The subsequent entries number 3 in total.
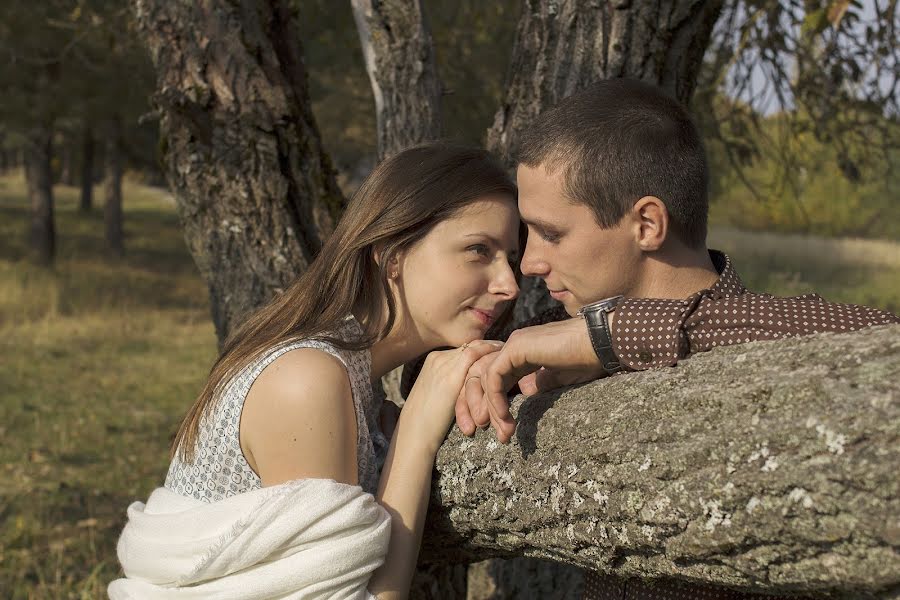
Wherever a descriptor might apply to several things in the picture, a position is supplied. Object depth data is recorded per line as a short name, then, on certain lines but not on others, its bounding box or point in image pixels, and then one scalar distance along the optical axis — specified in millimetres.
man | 2166
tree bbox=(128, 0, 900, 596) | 2939
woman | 1982
